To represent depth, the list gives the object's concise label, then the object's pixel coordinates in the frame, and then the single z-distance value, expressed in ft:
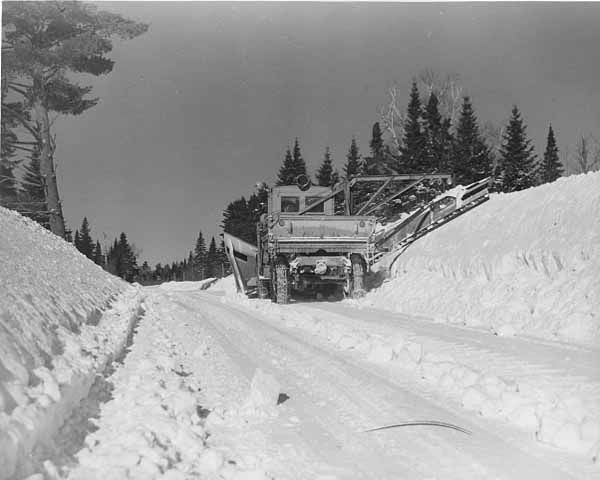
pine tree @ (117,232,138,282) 245.86
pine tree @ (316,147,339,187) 90.58
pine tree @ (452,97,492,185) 89.15
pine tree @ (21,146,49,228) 41.84
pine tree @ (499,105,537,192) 49.79
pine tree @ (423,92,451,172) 85.25
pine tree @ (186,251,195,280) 318.02
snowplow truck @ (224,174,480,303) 45.24
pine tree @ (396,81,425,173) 101.24
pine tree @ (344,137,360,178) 106.73
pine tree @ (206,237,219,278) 268.86
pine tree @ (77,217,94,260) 87.34
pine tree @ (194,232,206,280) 305.36
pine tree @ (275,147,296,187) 67.01
